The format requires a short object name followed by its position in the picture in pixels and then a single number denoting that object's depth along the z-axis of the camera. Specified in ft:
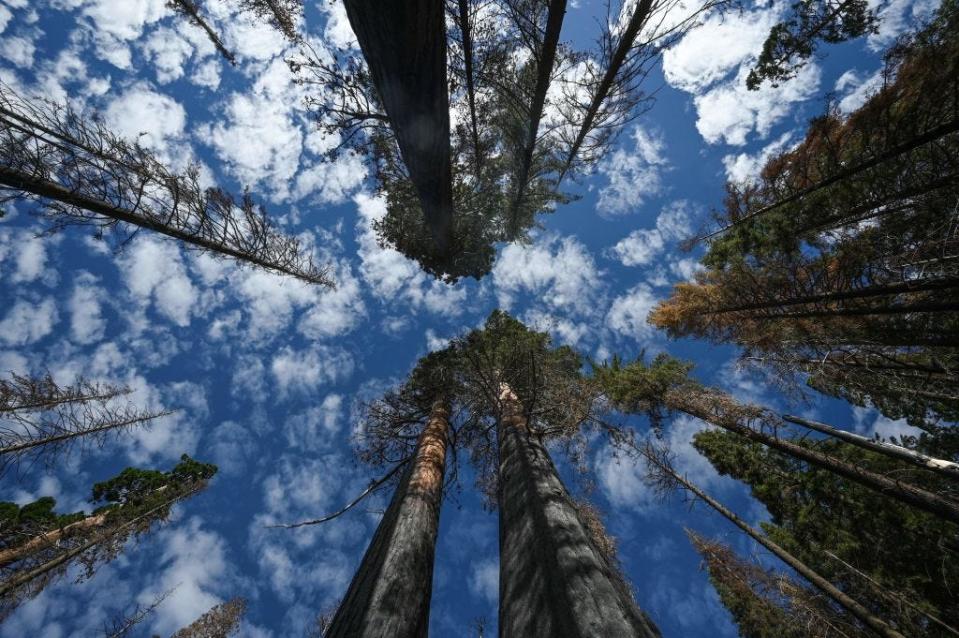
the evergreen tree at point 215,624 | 42.60
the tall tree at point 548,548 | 5.90
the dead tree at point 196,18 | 38.44
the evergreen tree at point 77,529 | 29.48
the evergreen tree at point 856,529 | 24.32
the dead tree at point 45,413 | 34.14
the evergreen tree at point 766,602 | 24.31
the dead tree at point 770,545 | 22.54
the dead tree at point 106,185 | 17.46
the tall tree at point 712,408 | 19.49
